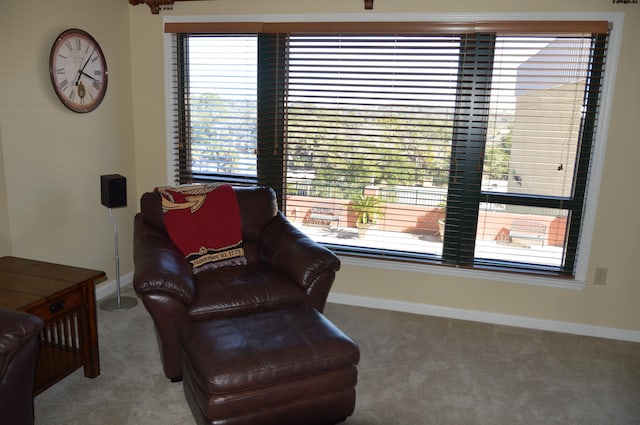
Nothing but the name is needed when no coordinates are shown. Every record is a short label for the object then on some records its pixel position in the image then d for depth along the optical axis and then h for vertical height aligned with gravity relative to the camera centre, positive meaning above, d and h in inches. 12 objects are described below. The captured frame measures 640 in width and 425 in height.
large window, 127.2 +3.6
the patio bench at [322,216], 148.5 -23.4
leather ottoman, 77.5 -38.0
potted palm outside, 144.4 -20.5
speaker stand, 137.6 -49.3
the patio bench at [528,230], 134.0 -22.6
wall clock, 123.4 +15.8
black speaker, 129.8 -15.9
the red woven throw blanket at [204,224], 115.3 -21.5
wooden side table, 89.9 -33.4
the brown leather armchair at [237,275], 95.3 -30.1
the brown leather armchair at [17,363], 69.4 -34.8
